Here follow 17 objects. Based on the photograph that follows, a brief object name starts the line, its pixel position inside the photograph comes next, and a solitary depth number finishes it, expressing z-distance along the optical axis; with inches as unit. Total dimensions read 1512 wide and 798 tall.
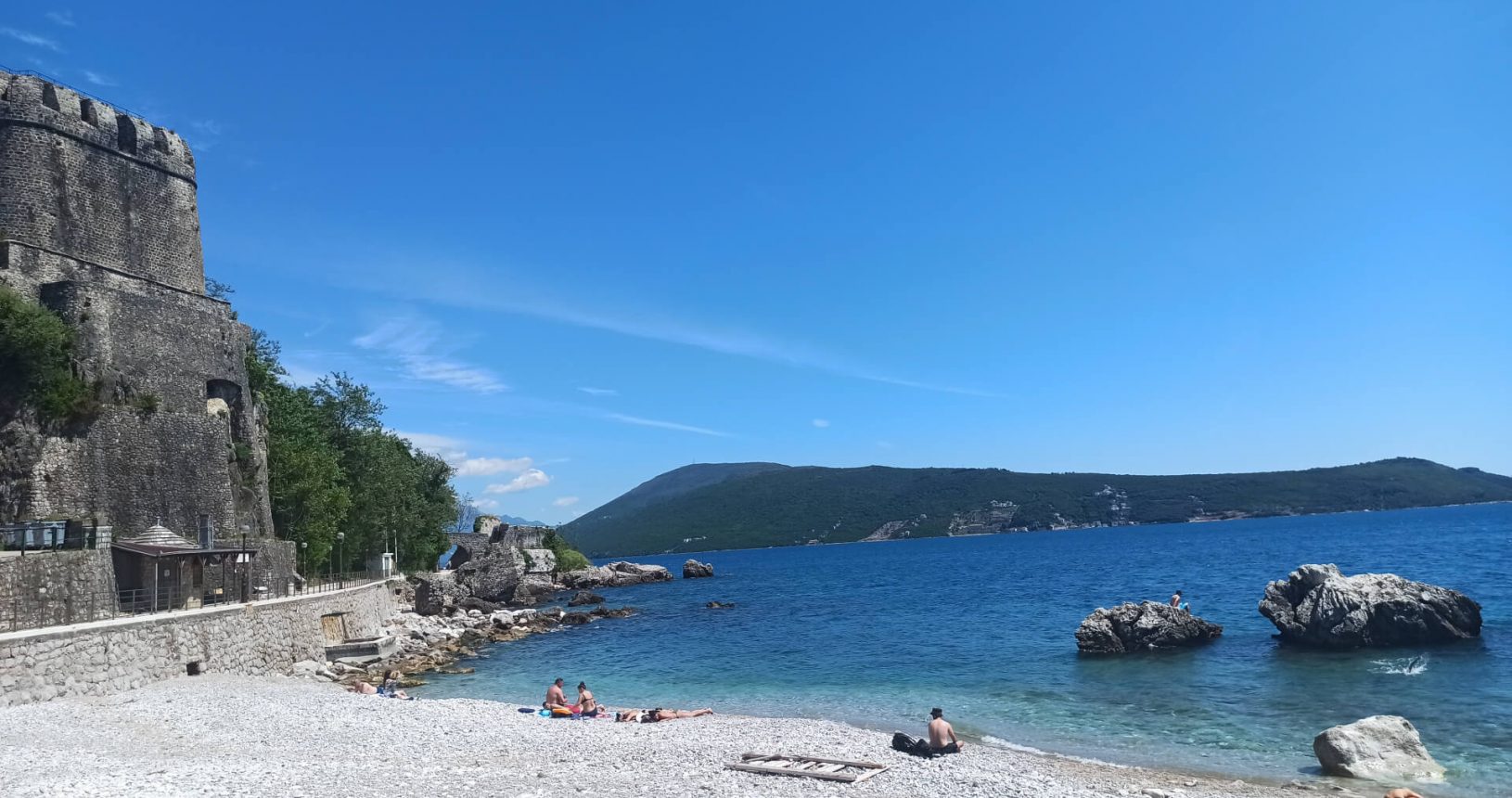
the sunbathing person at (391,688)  909.9
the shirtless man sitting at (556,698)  853.2
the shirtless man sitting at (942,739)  656.4
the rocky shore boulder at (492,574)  2346.2
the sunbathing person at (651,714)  826.2
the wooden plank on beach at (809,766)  553.0
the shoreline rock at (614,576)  3595.0
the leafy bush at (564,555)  3786.9
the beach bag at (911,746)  650.2
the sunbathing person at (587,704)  848.9
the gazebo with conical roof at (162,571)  936.3
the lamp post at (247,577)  1119.0
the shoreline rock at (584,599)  2640.3
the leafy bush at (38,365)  1058.1
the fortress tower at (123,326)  1118.4
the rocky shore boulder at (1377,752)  625.3
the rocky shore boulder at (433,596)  1955.0
